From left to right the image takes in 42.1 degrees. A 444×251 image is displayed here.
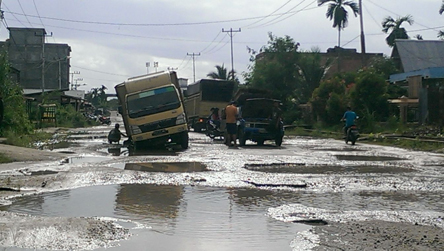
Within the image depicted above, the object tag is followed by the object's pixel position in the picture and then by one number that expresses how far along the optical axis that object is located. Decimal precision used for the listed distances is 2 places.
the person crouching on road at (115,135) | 25.30
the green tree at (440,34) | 61.53
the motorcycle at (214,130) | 28.47
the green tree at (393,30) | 60.78
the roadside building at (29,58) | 92.88
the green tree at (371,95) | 33.41
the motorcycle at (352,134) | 24.16
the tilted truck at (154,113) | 20.94
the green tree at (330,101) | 37.66
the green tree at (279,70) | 53.09
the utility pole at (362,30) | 50.12
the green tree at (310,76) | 50.78
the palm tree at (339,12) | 56.01
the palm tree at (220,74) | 78.75
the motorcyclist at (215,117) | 28.91
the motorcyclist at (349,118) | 24.44
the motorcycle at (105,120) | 72.31
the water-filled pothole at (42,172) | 12.24
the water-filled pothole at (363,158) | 16.50
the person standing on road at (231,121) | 22.25
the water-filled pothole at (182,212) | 6.25
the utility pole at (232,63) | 73.12
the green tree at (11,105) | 25.09
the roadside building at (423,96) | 29.31
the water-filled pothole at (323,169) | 13.08
